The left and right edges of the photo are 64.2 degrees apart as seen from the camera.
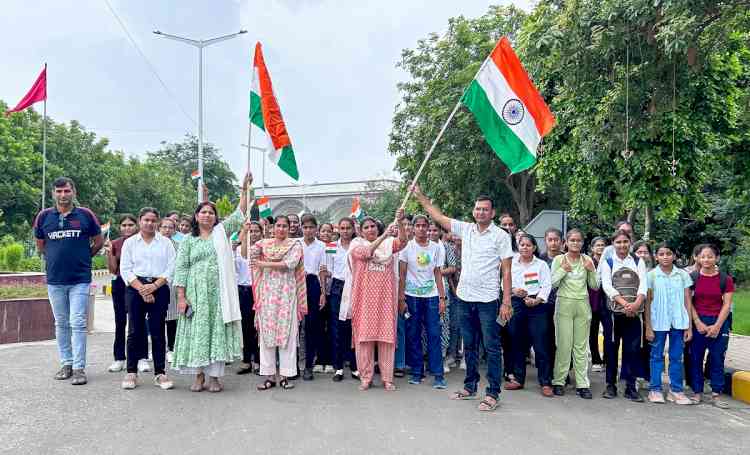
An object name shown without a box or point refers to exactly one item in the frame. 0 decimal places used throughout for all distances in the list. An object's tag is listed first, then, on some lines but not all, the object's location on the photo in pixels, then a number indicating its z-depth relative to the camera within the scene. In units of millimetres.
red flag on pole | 17016
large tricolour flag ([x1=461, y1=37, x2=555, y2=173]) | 6059
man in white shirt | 5621
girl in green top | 6277
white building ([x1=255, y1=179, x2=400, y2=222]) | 57469
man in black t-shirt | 6129
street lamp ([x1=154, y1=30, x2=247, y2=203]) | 20391
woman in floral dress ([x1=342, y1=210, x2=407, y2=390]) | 6289
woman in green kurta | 5820
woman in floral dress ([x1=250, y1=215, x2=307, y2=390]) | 6180
